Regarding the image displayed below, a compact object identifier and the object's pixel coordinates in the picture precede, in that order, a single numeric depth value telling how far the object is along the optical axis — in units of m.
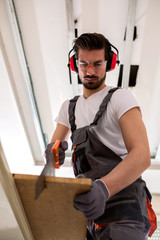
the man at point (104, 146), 0.56
